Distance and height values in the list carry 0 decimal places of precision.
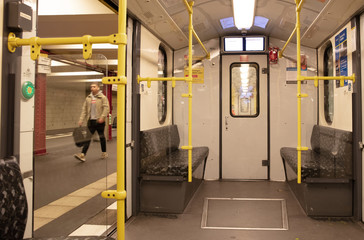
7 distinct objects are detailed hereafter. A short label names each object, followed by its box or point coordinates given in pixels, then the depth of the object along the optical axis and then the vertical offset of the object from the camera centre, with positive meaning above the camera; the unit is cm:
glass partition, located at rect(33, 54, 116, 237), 310 -90
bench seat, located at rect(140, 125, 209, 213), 400 -62
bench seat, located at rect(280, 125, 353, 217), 385 -58
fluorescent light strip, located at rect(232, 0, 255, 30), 411 +154
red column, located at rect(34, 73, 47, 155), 221 +15
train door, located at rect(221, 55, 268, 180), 610 +16
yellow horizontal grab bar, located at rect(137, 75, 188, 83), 383 +55
